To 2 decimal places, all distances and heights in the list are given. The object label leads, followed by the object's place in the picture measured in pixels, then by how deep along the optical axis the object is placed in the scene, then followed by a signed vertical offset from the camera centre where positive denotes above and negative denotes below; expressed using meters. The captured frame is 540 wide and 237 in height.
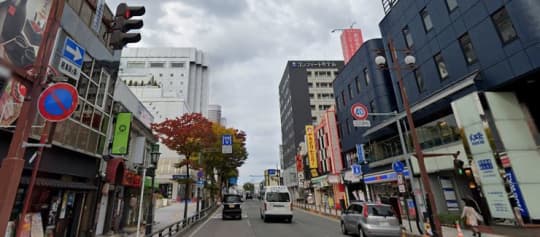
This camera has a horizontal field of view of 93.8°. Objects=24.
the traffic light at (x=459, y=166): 10.92 +0.84
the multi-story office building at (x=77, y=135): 7.37 +2.63
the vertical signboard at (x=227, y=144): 20.89 +4.45
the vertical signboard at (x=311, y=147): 42.56 +7.69
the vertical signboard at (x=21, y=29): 6.75 +4.93
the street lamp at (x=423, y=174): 9.36 +0.51
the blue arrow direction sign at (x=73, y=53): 3.65 +2.23
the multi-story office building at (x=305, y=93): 67.69 +26.52
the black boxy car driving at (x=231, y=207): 21.83 -0.70
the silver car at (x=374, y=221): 10.58 -1.26
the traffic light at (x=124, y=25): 4.21 +2.91
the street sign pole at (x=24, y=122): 2.89 +1.07
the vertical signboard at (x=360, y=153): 26.92 +3.94
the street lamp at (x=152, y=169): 11.48 +1.51
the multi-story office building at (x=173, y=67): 88.19 +46.09
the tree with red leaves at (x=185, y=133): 20.41 +5.24
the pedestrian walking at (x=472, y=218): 11.21 -1.41
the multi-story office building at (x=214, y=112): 136.88 +46.59
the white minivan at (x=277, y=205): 18.28 -0.68
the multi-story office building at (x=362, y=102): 25.27 +9.24
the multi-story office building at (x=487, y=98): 11.66 +4.59
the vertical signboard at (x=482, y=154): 12.04 +1.51
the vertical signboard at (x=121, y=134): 13.05 +3.57
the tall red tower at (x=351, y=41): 34.16 +19.55
